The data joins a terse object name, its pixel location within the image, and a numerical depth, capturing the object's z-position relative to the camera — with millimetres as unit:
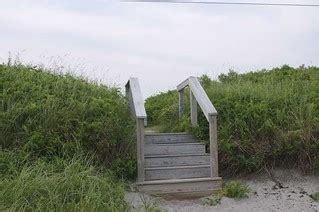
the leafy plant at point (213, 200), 6301
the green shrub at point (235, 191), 6465
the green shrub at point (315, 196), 6451
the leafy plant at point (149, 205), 5451
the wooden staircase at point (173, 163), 6656
